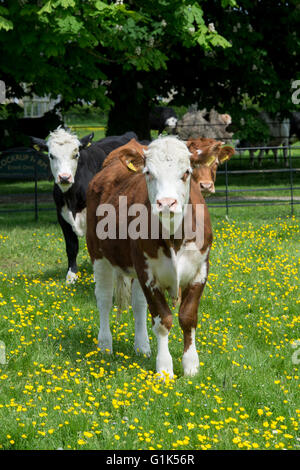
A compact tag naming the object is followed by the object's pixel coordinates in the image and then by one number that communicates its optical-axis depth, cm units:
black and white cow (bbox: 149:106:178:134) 3031
